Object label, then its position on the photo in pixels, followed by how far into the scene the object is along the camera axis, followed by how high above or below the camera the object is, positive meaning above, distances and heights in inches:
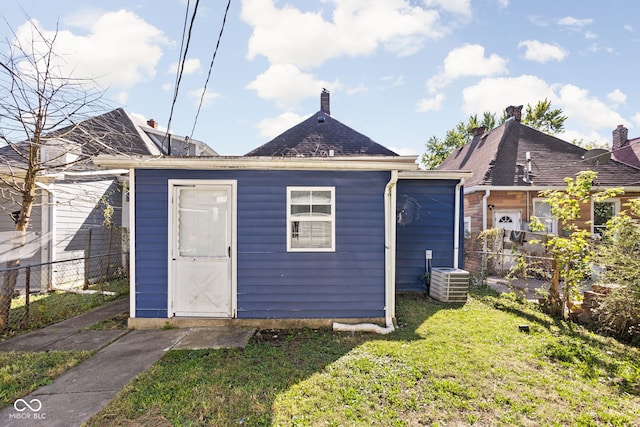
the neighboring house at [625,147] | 469.7 +124.1
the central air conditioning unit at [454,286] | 234.4 -53.6
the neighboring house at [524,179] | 358.0 +52.0
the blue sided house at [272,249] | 180.1 -18.9
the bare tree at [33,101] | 169.9 +70.2
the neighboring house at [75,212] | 267.9 +5.4
